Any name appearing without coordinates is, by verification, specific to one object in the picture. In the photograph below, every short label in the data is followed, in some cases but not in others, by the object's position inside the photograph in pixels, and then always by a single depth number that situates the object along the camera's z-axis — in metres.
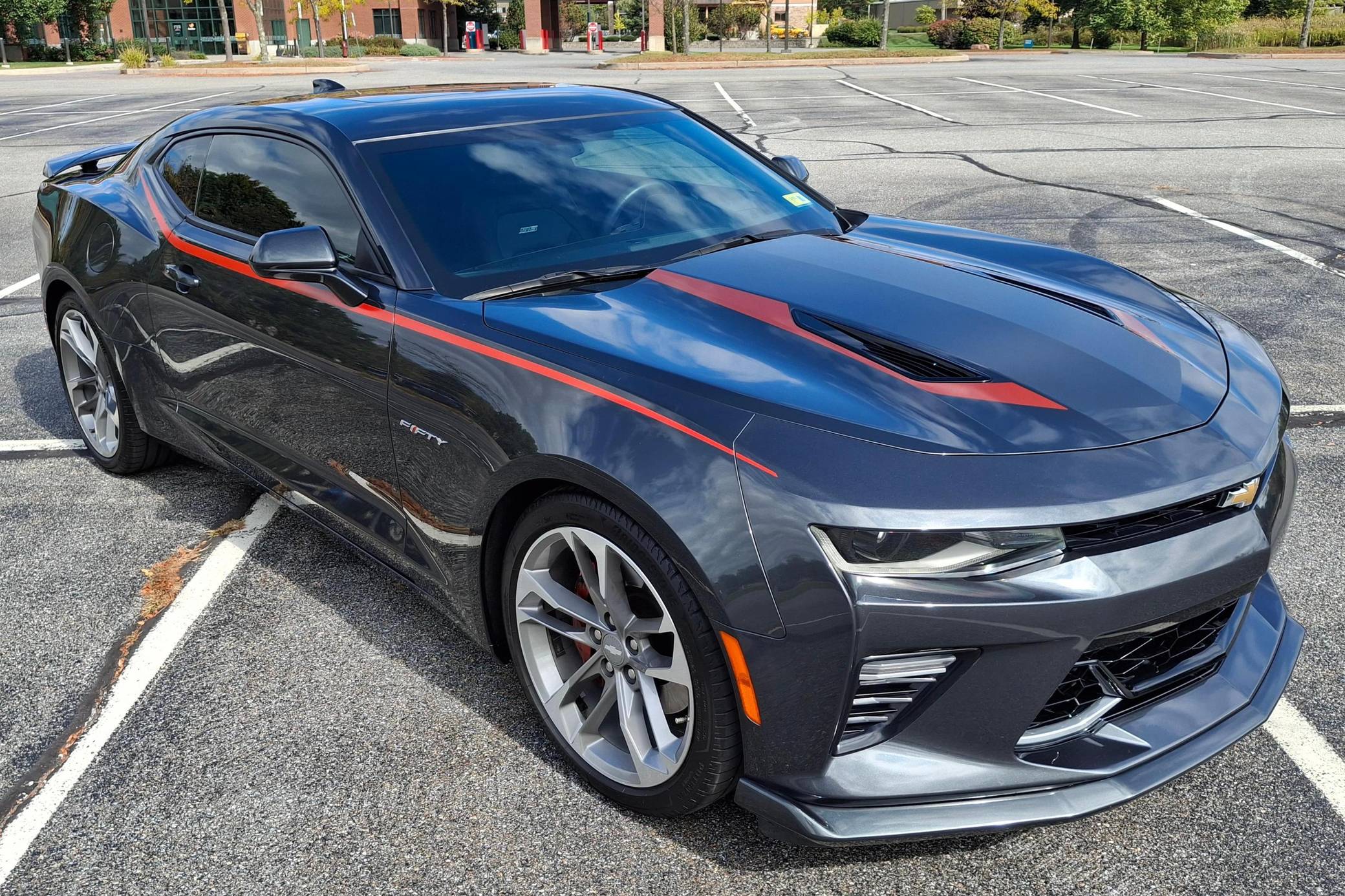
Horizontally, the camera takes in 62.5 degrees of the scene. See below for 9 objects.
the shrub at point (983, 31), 54.34
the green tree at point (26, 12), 48.09
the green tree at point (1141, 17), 47.59
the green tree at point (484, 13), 69.94
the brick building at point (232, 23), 62.62
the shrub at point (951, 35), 55.44
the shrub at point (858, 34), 58.34
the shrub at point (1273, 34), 41.38
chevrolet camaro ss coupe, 2.08
